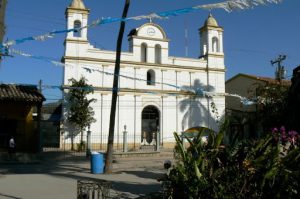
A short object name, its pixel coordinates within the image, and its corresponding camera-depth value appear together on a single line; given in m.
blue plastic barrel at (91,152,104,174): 12.65
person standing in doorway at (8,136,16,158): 16.82
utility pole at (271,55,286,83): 24.93
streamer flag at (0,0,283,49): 5.91
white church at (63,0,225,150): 25.00
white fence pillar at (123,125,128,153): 20.47
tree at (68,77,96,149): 23.31
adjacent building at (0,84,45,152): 17.47
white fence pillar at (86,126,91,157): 21.04
